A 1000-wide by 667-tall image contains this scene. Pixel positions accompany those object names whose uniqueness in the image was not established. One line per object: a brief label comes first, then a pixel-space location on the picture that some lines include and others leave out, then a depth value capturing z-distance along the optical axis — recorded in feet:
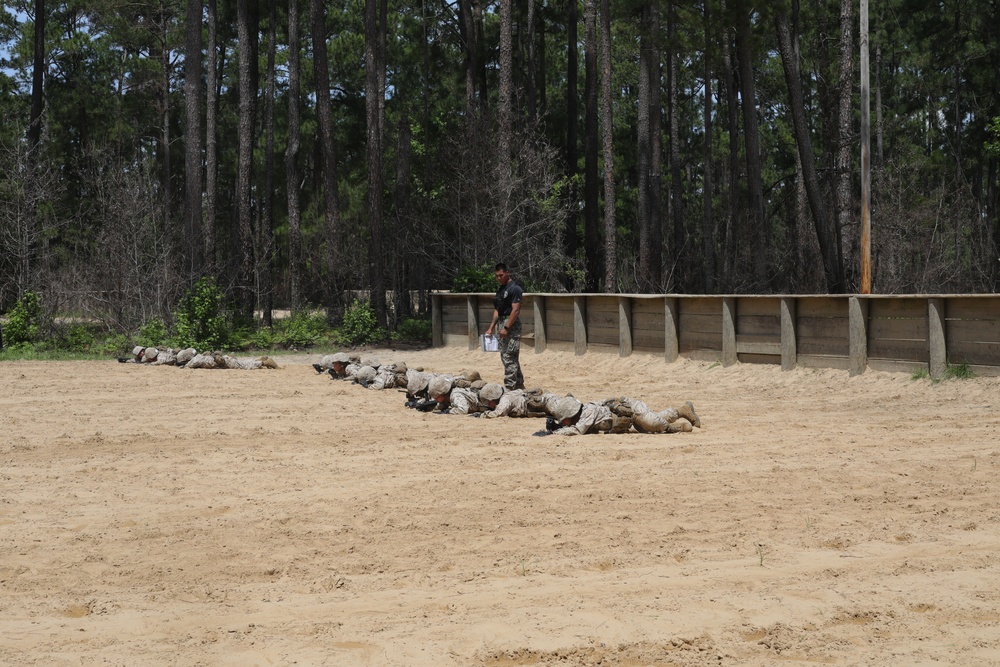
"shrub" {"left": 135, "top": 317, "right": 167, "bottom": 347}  81.52
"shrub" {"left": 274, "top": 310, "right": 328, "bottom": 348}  91.04
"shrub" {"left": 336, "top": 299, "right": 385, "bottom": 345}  92.38
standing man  49.52
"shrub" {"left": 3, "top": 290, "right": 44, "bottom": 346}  84.46
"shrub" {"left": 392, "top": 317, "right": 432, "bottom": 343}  93.45
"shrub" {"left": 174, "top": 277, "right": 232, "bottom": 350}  82.26
